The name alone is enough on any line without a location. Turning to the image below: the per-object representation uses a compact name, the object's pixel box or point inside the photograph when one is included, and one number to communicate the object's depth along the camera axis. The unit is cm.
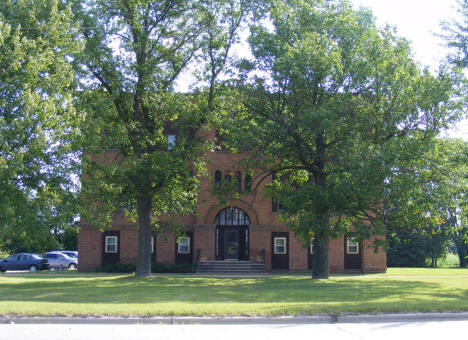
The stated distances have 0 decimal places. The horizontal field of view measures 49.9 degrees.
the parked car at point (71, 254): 4661
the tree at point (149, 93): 2311
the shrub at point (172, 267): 3312
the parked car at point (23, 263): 4028
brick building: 3447
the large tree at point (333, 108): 2028
